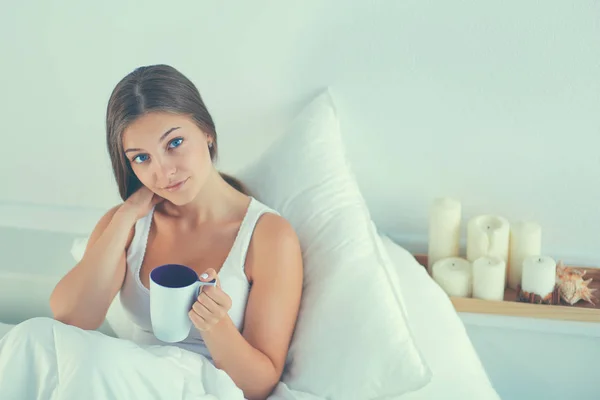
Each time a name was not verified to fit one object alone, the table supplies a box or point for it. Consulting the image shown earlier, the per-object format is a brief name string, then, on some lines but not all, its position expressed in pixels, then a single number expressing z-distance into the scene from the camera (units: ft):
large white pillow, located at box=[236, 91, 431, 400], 4.32
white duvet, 3.88
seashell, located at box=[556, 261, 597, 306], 5.46
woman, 4.36
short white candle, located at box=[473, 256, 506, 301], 5.46
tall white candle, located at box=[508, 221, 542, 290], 5.56
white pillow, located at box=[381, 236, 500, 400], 4.46
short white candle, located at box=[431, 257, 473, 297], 5.59
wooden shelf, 5.43
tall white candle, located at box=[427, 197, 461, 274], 5.60
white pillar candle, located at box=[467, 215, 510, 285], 5.56
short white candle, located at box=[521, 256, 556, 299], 5.38
